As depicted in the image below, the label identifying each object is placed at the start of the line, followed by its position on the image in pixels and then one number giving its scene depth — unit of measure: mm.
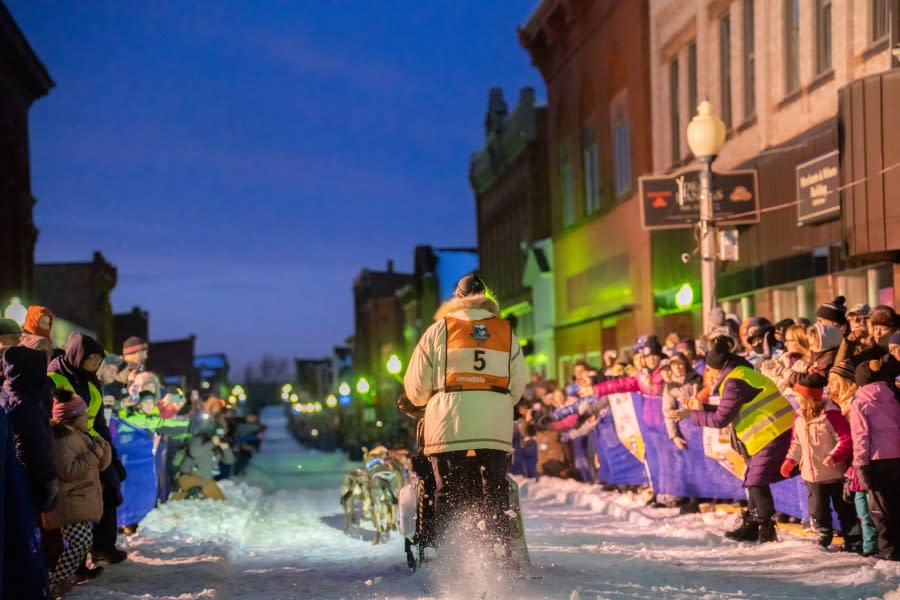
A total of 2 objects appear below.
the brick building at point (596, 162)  27766
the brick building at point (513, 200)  39656
